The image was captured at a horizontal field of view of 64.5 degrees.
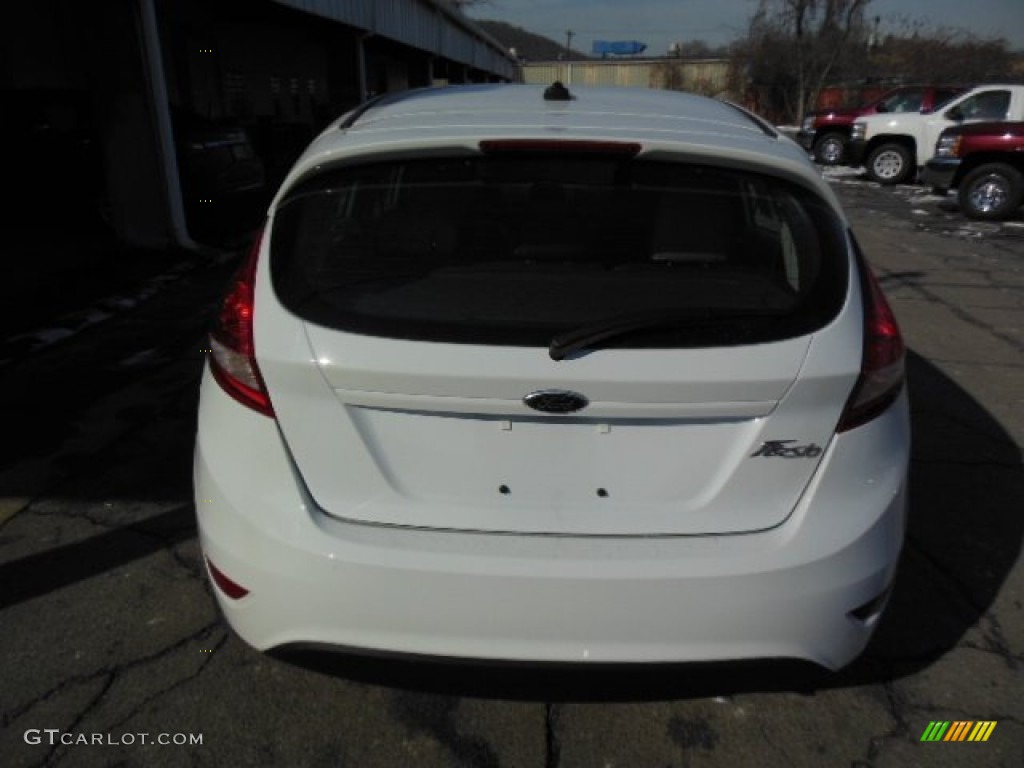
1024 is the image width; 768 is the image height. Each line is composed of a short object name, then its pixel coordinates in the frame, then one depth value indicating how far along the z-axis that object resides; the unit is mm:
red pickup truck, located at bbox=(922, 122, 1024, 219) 11758
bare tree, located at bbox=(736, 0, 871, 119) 34625
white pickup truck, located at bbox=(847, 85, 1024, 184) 14078
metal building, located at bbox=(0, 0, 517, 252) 8086
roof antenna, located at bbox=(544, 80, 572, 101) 2605
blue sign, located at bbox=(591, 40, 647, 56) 89625
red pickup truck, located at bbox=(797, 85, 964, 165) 16688
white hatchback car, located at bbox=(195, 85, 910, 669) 1778
